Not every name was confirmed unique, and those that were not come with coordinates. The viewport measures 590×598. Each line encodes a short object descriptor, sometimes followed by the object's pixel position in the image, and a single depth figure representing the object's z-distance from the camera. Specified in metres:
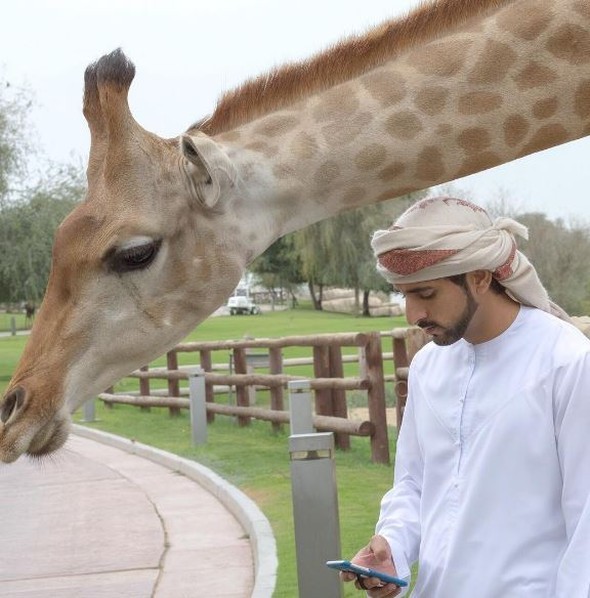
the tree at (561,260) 40.00
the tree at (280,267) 59.91
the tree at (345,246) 48.84
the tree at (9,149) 31.69
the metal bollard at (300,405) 9.93
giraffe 3.82
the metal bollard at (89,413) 17.97
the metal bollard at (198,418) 13.58
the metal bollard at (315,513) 5.00
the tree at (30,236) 30.86
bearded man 2.94
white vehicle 75.44
